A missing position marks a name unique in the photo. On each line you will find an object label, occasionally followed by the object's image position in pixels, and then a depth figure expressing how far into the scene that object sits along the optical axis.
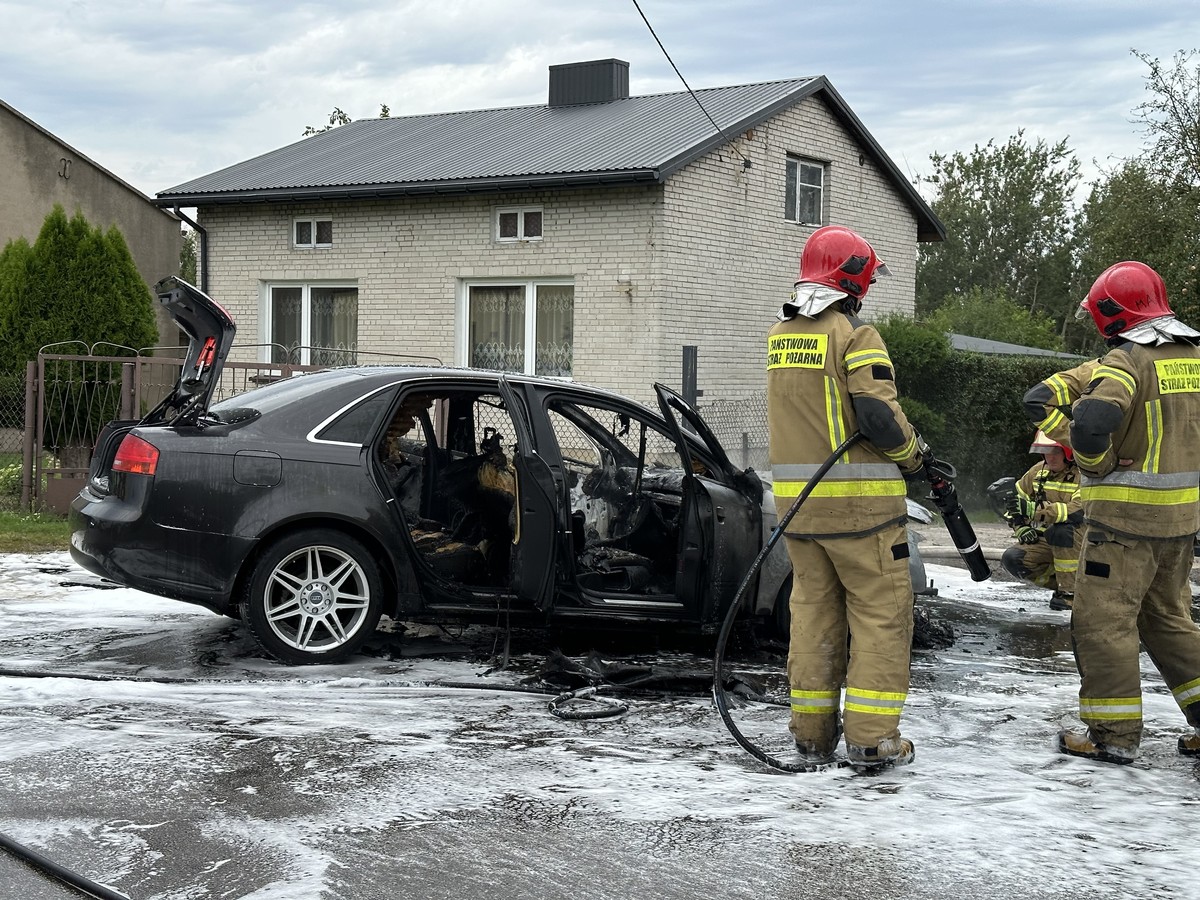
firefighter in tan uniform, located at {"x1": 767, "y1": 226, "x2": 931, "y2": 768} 5.01
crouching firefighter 8.37
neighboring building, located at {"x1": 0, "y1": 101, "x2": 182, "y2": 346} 28.02
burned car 6.55
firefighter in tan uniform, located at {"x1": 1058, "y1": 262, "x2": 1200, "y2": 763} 5.28
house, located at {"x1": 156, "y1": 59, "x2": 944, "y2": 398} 17.11
